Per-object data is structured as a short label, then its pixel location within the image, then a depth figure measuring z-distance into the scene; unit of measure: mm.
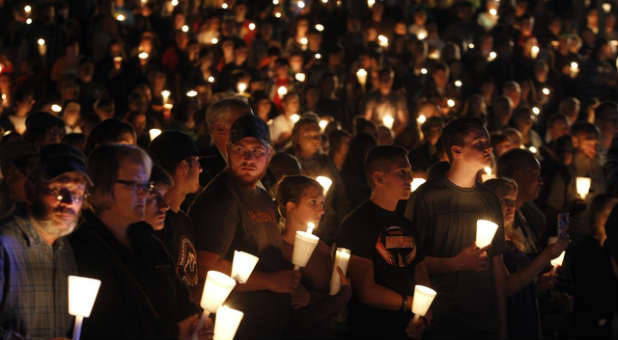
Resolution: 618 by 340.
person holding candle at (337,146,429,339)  10602
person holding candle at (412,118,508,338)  11164
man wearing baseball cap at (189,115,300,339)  9195
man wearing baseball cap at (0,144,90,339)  6758
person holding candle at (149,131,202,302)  8602
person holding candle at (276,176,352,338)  10477
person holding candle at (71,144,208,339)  6809
